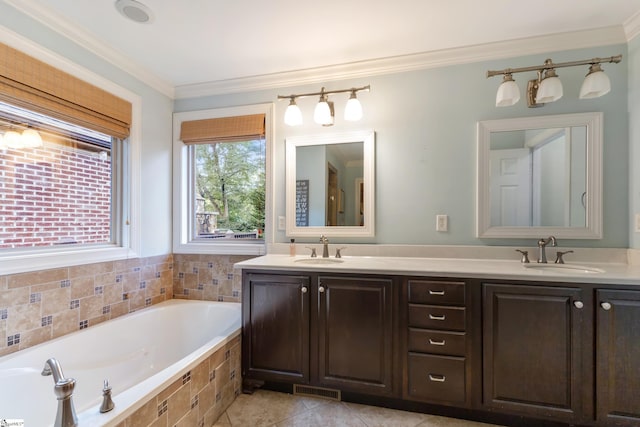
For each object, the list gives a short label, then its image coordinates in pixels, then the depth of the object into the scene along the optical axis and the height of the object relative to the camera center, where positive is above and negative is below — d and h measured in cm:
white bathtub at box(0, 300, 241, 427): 134 -87
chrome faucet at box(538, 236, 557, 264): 189 -21
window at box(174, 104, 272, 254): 254 +31
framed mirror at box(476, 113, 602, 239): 191 +24
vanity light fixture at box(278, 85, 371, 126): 219 +79
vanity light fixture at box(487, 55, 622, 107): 175 +80
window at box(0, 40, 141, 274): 161 +31
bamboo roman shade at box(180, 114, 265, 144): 250 +73
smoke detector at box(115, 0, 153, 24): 163 +117
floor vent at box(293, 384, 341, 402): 190 -119
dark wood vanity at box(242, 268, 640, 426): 147 -74
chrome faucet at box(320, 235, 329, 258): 226 -27
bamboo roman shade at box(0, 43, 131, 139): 154 +71
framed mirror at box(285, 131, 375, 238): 229 +23
